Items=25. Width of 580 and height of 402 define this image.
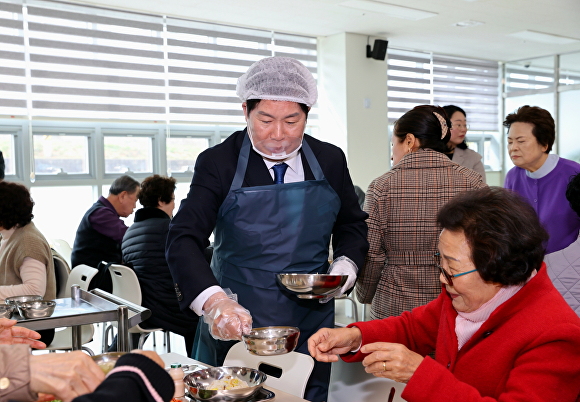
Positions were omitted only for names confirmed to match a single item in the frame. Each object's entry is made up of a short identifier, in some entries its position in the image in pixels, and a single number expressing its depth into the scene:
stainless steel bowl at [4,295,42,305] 2.41
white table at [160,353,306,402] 1.51
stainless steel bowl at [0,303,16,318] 2.29
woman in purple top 2.97
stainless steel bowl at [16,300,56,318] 2.28
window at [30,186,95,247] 5.22
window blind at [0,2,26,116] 4.77
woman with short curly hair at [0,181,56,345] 2.80
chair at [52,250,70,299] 3.19
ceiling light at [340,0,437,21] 5.32
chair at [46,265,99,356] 3.11
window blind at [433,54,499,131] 7.89
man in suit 1.83
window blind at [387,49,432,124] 7.24
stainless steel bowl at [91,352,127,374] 1.09
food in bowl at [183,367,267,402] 1.44
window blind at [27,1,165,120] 4.95
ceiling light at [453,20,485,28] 6.25
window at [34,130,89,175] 5.14
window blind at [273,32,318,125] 6.41
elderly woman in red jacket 1.24
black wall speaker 6.60
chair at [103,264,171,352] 3.27
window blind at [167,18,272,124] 5.68
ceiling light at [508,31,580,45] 6.87
